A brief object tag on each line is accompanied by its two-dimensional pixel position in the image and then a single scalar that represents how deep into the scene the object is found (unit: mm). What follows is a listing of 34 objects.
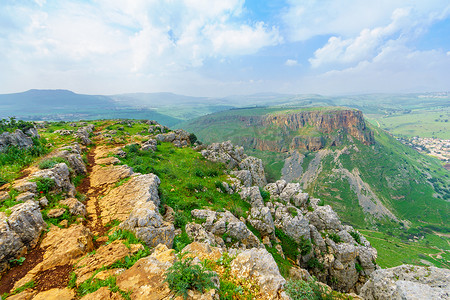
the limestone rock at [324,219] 26281
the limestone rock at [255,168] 37928
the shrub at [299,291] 8211
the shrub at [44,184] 12452
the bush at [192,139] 48744
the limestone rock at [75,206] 12234
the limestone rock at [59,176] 13358
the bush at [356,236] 27669
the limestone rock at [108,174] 17734
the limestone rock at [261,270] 8672
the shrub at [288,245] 21328
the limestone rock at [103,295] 6863
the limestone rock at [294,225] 22431
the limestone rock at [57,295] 6949
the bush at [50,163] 14820
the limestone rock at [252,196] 24619
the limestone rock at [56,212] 11023
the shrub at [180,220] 14684
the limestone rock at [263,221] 21141
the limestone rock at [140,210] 11180
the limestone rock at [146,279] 7098
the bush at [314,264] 21531
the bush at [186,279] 6906
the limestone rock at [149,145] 32469
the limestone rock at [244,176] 30203
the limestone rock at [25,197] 10827
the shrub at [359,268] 23047
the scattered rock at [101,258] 8070
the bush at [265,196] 27328
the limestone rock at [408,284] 10367
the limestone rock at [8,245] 7903
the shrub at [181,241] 11571
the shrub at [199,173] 26922
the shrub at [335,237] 24578
